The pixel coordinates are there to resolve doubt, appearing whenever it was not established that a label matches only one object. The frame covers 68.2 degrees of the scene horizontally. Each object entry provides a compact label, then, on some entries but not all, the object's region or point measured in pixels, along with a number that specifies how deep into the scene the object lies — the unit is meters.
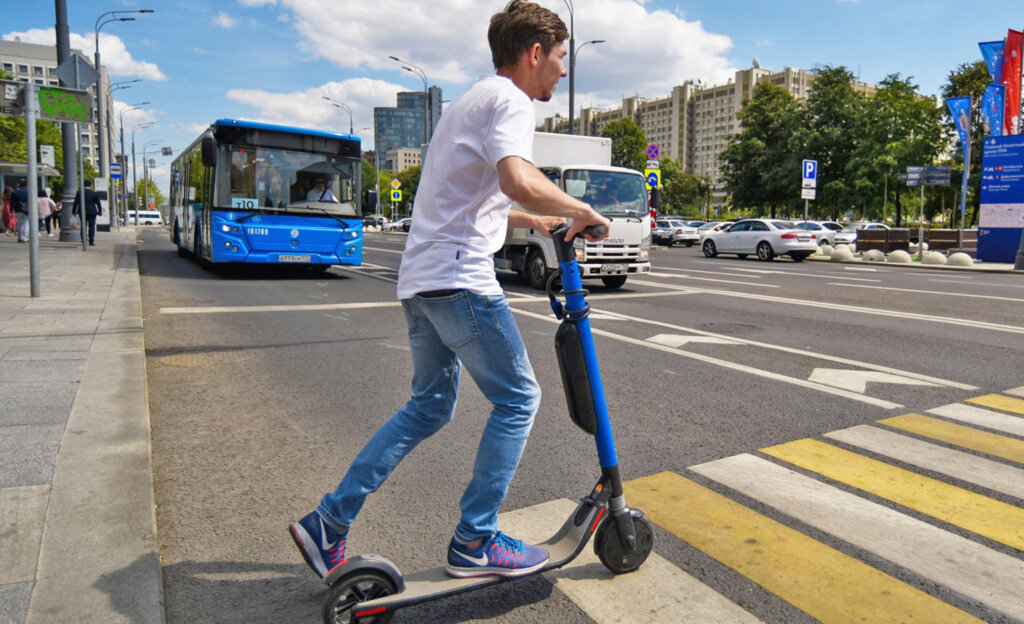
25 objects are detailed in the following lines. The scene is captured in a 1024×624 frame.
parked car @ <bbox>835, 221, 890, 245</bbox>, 34.78
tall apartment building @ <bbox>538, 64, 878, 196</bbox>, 152.88
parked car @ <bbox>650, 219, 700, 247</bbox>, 40.49
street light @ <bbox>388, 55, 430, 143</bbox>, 32.63
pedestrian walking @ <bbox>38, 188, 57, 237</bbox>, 24.97
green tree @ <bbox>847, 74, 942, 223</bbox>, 45.44
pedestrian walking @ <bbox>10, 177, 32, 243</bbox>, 23.83
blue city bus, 13.60
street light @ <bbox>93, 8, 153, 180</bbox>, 33.88
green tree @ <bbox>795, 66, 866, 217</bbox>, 50.00
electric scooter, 2.25
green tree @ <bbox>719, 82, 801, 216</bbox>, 52.06
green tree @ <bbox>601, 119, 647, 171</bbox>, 66.62
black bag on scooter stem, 2.46
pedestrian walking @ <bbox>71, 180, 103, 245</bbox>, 22.75
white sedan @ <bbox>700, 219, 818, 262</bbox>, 25.52
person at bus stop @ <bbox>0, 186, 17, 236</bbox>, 25.64
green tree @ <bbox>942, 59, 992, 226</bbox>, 46.78
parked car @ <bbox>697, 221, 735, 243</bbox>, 41.70
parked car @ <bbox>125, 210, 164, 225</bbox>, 85.51
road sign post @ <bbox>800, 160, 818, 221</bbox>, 27.52
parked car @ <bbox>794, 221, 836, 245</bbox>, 32.22
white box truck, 12.84
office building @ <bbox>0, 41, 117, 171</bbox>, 111.38
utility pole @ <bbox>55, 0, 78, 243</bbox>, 18.78
